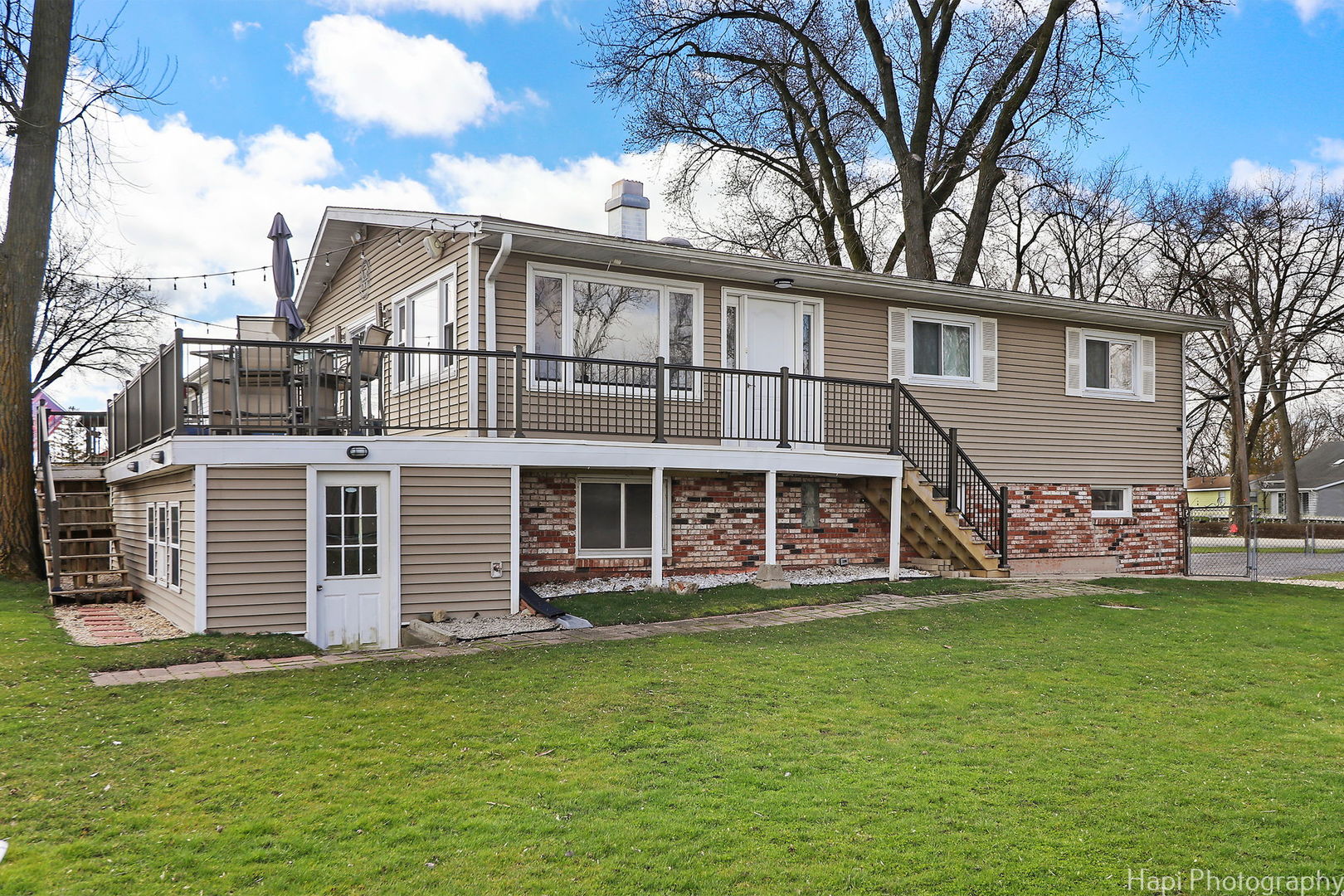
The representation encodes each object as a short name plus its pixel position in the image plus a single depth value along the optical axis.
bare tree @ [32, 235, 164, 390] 29.61
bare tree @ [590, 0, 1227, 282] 22.05
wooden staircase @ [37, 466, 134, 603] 11.64
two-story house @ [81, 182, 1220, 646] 9.27
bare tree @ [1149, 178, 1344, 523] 33.88
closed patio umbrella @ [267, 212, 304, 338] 11.64
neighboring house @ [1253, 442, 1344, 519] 50.41
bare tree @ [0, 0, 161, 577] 13.58
